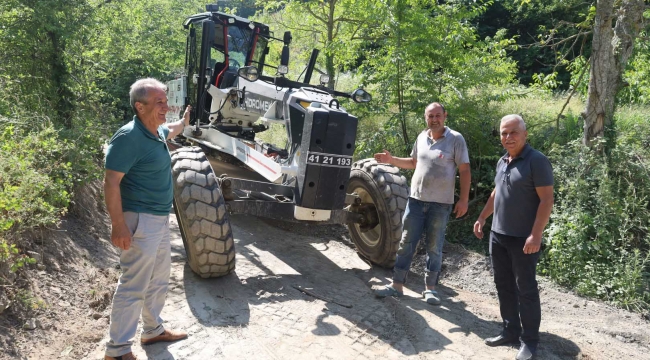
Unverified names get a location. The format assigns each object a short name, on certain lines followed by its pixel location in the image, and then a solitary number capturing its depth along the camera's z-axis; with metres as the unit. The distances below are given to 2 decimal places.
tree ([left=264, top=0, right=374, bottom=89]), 8.87
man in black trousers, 3.58
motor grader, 4.58
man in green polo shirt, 3.16
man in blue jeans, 4.60
